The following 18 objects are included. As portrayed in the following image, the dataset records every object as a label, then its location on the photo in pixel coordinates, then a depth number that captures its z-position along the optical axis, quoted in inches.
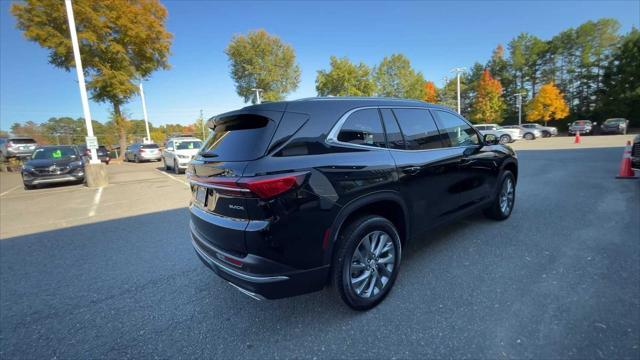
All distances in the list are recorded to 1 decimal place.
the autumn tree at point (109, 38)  801.6
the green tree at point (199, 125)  2001.1
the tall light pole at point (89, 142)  373.4
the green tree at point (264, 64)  1920.5
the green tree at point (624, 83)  1392.7
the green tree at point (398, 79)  1911.9
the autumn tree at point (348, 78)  1886.2
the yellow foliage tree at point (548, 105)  1556.5
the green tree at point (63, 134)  1466.5
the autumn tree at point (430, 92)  2080.5
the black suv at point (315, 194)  78.4
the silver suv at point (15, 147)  795.4
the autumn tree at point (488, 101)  1716.3
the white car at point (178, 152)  501.0
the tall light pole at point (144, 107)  1080.6
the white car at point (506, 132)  1018.1
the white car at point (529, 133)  1168.8
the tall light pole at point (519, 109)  1677.0
